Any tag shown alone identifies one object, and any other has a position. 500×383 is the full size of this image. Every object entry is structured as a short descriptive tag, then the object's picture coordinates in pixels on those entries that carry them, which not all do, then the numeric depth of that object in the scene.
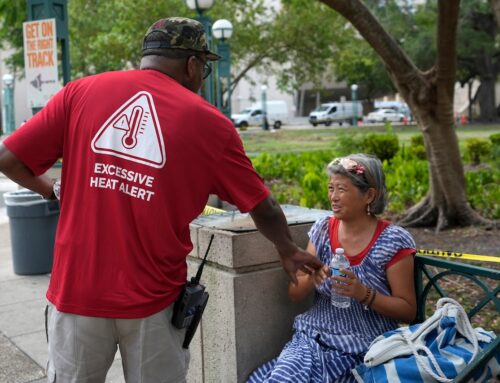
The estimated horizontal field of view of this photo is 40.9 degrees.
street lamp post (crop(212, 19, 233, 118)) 18.66
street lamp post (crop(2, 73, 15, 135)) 39.03
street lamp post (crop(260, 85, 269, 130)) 54.72
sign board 7.45
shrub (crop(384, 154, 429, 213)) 9.68
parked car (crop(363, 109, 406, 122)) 60.19
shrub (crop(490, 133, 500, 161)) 12.62
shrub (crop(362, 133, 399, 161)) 15.22
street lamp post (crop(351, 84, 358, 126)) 56.97
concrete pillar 3.08
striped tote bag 2.48
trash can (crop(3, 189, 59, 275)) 7.18
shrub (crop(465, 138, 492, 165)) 16.25
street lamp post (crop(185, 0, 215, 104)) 12.10
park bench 2.41
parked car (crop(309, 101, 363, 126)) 58.88
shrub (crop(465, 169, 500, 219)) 8.88
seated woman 2.86
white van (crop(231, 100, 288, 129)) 57.53
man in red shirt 2.22
